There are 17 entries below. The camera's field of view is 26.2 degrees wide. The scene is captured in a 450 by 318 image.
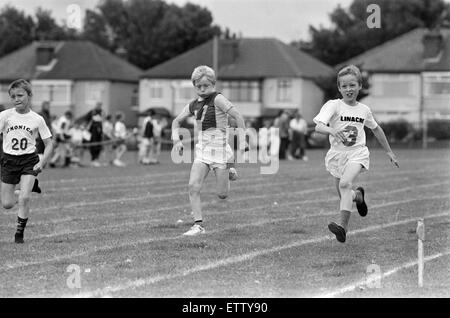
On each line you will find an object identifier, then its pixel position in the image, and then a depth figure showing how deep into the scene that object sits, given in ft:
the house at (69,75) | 287.07
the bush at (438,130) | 203.52
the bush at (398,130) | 203.92
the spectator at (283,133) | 119.55
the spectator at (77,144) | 102.17
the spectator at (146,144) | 109.91
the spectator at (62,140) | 99.50
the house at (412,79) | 253.44
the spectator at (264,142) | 120.26
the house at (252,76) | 267.39
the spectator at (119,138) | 106.83
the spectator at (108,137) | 109.81
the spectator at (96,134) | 102.53
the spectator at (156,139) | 112.66
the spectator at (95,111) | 102.63
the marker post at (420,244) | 26.35
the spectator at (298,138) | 123.44
